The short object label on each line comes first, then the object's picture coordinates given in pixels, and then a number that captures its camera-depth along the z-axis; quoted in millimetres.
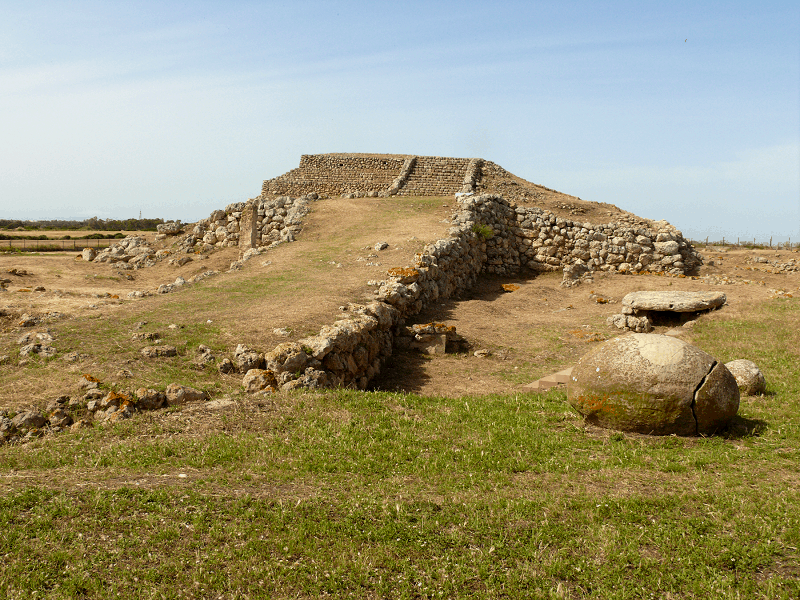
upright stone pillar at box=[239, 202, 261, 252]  26219
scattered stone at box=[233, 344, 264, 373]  10664
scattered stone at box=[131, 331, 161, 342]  11578
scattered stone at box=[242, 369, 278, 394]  9992
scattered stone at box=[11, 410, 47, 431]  8219
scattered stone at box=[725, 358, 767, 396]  10328
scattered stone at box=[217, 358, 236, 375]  10680
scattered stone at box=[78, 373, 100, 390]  9273
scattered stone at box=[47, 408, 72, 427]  8461
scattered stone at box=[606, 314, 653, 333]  16828
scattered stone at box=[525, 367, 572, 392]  11688
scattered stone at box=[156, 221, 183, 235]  29891
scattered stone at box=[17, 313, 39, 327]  12766
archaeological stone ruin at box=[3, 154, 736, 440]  11570
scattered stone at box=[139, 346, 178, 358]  10773
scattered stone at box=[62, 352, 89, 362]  10375
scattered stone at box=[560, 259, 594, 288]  24062
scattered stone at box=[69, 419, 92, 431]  8414
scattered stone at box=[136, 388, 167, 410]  9000
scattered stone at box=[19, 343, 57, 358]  10547
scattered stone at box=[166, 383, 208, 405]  9172
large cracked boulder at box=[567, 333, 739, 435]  8078
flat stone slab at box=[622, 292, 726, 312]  16891
